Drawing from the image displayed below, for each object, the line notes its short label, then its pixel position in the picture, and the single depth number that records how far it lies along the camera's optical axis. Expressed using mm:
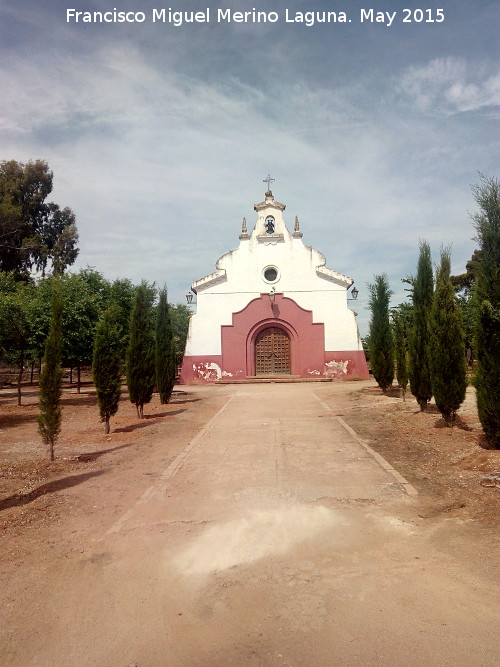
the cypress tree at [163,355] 17531
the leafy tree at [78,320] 18625
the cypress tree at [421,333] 13070
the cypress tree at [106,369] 11070
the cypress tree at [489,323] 7879
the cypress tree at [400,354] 17594
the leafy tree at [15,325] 17078
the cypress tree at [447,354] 10344
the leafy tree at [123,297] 23453
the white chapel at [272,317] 28406
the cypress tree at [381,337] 20562
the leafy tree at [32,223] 34812
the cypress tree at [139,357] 13664
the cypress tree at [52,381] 8367
